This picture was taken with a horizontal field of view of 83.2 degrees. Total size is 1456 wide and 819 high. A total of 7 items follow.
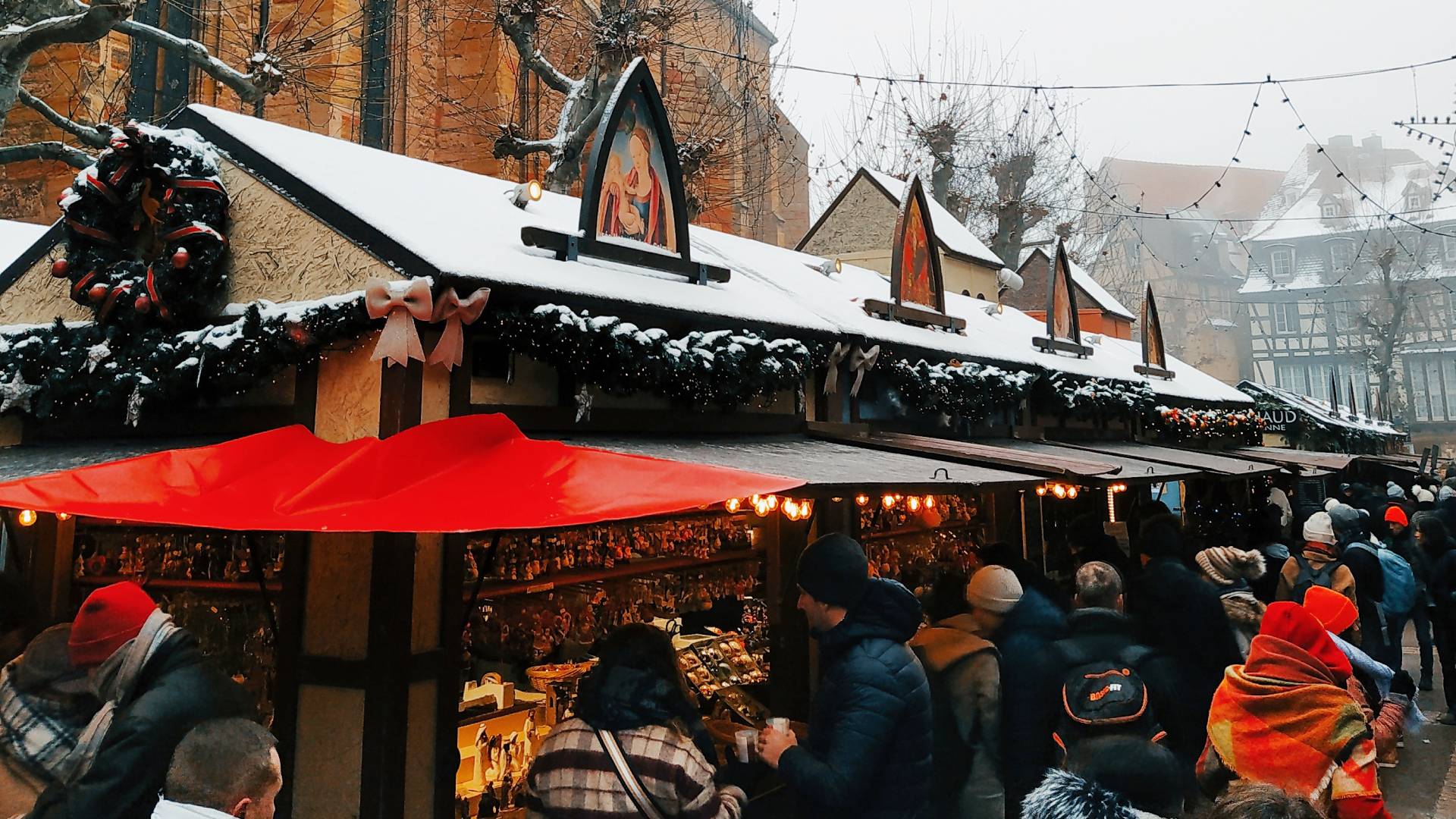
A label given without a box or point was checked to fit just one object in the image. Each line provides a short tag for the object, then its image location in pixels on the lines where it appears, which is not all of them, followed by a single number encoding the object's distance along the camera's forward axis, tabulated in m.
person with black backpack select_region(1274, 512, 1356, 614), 6.22
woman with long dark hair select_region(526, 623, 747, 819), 2.75
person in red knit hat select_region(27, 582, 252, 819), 2.62
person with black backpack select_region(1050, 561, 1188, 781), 3.18
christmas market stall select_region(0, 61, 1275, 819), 3.90
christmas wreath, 4.75
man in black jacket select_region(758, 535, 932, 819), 3.03
